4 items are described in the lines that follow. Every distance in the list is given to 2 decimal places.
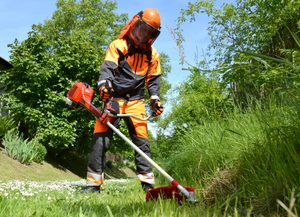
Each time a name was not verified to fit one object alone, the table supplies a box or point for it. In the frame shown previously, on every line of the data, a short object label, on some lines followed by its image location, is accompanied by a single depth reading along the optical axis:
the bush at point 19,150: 11.90
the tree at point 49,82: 14.35
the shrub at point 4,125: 12.88
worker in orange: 4.21
